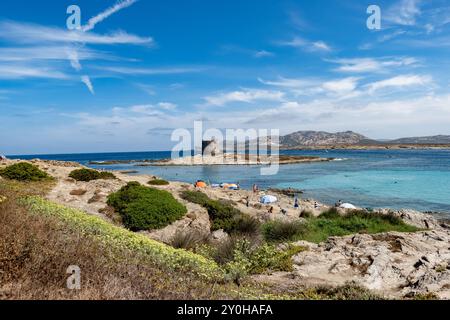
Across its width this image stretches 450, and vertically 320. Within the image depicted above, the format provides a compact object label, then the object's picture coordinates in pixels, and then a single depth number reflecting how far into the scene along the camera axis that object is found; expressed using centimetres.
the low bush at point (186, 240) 1325
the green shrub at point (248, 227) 1641
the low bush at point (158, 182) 3162
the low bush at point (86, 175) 2839
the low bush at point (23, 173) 2494
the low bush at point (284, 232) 1576
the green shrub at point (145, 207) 1816
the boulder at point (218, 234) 1734
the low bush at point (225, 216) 1730
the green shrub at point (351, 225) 1663
